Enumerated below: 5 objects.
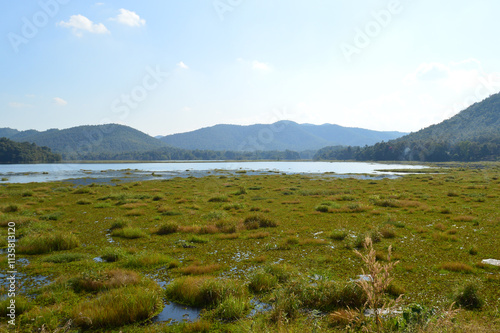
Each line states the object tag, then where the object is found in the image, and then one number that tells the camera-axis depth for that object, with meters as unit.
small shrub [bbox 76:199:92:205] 28.77
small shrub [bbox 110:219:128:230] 17.75
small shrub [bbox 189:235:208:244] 14.89
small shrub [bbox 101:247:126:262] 11.79
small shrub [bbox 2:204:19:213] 23.58
